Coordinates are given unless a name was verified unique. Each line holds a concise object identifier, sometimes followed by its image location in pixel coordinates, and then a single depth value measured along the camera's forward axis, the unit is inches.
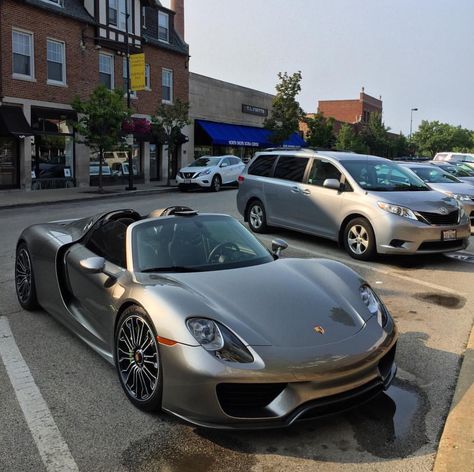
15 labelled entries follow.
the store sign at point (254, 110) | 1406.3
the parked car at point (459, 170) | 670.9
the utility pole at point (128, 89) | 885.2
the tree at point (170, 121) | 952.9
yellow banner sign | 892.0
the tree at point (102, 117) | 778.2
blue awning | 1235.9
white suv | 877.8
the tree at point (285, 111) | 1418.6
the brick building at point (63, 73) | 796.6
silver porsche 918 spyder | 117.4
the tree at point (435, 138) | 2869.1
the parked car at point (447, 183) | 487.7
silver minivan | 313.9
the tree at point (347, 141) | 2138.3
